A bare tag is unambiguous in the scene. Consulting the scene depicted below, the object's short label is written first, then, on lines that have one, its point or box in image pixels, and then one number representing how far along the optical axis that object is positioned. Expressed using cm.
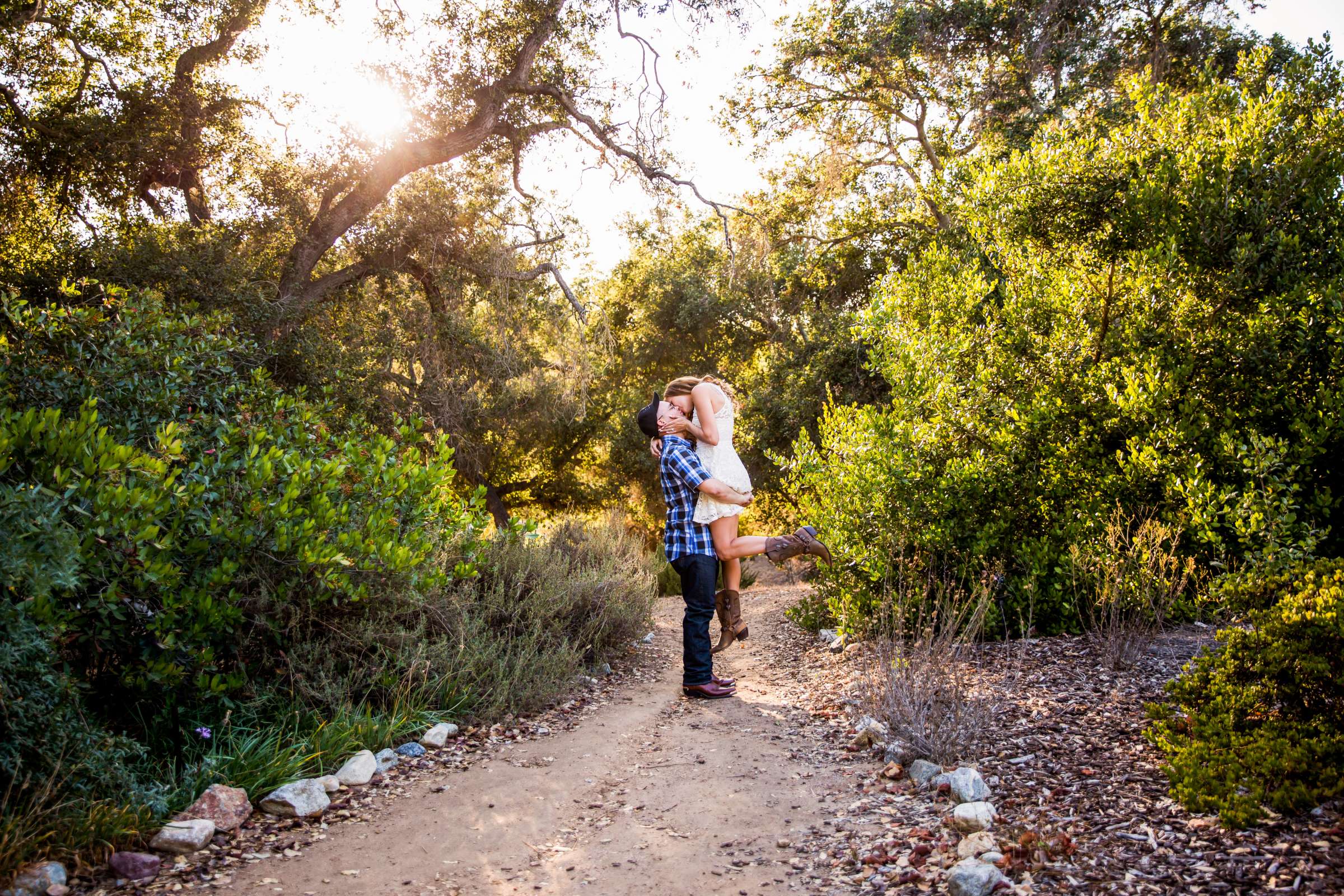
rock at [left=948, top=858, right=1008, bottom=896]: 255
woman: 551
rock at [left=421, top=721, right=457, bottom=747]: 438
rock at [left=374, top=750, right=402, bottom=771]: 408
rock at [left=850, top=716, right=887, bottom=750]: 406
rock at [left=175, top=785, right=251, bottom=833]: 326
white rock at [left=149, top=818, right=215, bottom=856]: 306
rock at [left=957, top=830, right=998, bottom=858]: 279
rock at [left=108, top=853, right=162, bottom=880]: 289
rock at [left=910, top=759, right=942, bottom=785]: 354
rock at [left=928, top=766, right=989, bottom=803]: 326
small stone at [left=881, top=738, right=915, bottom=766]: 375
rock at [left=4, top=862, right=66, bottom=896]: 265
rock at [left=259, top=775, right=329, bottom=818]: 345
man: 532
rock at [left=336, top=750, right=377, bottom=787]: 383
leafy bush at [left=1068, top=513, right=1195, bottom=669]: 461
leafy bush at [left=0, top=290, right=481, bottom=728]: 320
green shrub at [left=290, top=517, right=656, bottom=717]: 452
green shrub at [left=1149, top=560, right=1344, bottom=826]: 269
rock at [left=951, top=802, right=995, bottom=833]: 299
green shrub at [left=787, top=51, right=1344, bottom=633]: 492
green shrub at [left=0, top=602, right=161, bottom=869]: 275
